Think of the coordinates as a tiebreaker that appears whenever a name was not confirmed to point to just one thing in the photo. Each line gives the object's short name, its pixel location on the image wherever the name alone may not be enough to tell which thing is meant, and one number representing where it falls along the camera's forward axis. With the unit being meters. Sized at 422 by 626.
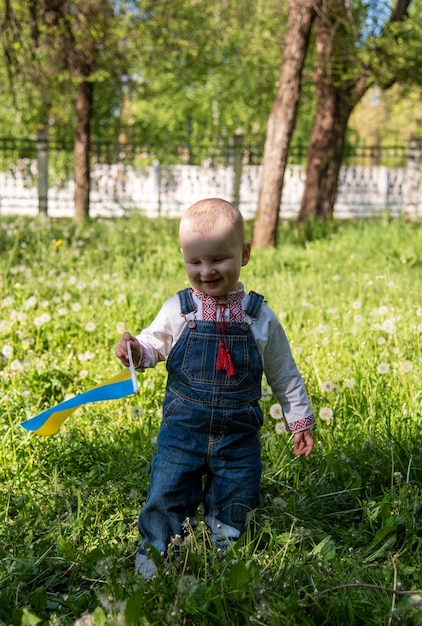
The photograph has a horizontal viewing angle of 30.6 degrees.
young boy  2.50
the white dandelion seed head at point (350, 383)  3.68
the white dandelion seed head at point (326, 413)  3.28
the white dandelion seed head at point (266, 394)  3.61
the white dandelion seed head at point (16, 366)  4.09
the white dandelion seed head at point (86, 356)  4.33
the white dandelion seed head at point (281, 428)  3.18
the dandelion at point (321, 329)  4.51
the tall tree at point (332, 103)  12.50
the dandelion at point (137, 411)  3.39
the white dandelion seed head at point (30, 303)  5.09
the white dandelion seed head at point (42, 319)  4.68
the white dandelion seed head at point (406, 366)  3.73
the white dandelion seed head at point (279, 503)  2.80
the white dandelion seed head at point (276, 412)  3.33
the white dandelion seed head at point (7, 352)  4.42
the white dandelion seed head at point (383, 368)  3.74
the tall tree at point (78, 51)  8.04
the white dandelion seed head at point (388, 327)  4.37
